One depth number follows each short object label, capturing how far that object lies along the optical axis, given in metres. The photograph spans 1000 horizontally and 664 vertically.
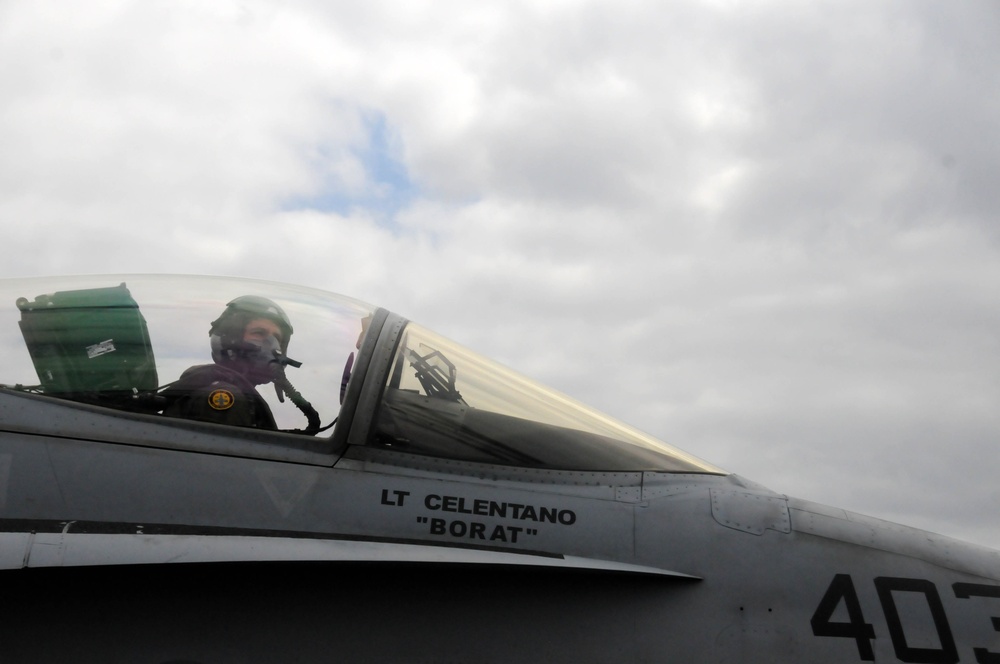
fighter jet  3.98
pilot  4.57
